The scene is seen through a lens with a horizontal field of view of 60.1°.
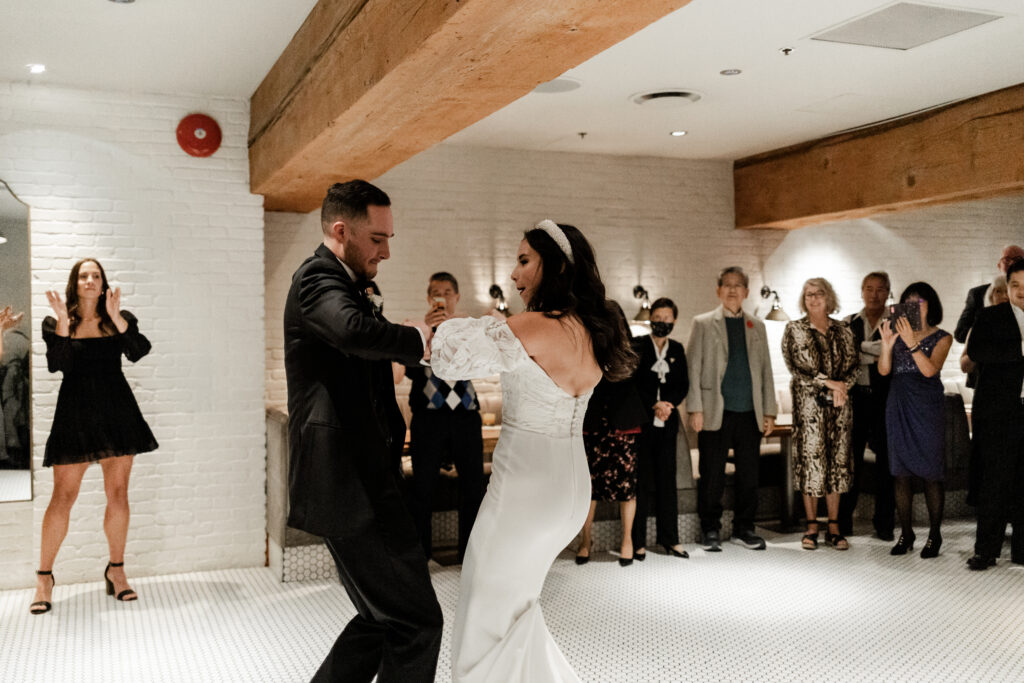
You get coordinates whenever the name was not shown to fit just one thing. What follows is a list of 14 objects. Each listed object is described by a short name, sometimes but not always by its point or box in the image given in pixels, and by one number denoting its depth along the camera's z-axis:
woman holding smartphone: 5.55
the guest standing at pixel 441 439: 5.17
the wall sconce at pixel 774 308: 7.98
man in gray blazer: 5.81
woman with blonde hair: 5.73
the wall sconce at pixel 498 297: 7.16
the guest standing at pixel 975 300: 6.09
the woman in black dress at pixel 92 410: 4.75
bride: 2.70
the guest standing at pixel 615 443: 5.20
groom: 2.44
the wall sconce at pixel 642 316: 7.61
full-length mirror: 5.14
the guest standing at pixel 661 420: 5.59
